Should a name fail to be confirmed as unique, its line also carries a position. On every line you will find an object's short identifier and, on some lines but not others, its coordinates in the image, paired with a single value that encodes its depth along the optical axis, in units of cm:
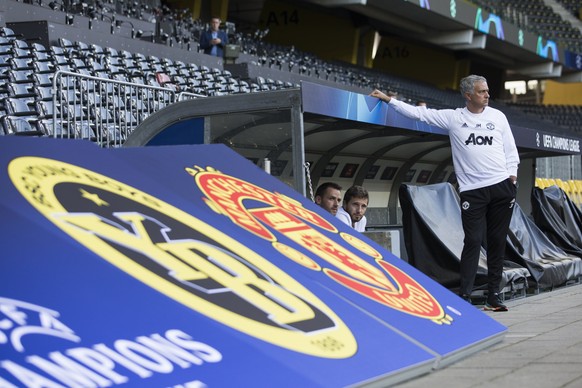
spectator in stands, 2003
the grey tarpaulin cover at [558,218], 1148
